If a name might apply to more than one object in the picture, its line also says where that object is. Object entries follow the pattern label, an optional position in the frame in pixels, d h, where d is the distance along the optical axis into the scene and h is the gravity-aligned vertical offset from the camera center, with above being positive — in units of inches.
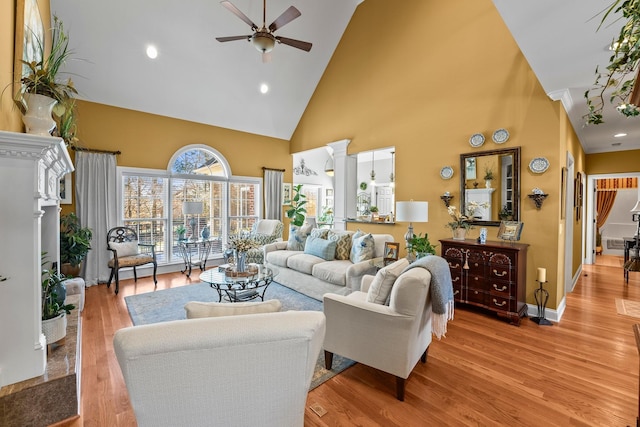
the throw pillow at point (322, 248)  164.7 -22.6
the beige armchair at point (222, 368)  38.9 -23.7
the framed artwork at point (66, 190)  177.5 +13.0
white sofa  139.2 -33.3
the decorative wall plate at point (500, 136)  147.4 +40.2
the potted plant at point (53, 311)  80.0 -30.8
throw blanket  81.1 -23.5
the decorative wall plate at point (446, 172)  167.6 +23.7
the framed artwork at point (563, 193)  138.7 +9.8
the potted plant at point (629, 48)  40.6 +26.5
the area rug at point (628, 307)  142.8 -51.5
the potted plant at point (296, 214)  287.9 -3.4
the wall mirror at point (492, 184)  145.8 +14.8
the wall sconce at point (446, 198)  167.5 +8.0
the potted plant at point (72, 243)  153.6 -18.3
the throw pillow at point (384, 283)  84.5 -22.1
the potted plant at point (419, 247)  126.7 -16.6
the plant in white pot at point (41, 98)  74.3 +30.5
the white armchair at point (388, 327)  76.4 -34.7
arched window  211.0 +7.2
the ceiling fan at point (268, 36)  123.1 +86.8
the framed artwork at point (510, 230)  137.6 -9.3
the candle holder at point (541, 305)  132.0 -45.2
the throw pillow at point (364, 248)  149.8 -20.2
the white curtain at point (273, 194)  277.1 +17.1
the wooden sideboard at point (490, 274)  130.0 -31.0
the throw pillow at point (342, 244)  165.2 -19.7
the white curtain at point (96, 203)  184.2 +5.0
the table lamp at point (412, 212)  132.0 -0.4
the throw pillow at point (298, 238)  193.0 -19.0
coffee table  126.6 -32.0
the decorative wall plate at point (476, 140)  155.2 +40.2
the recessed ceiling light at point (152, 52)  180.7 +103.8
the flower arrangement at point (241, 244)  134.8 -16.3
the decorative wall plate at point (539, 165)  136.1 +23.2
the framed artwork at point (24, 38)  78.5 +52.4
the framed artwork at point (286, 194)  295.5 +18.1
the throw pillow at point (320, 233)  176.3 -14.2
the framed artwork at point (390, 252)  140.9 -21.6
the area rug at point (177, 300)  135.5 -50.1
